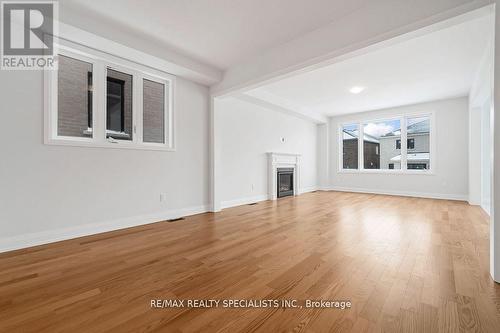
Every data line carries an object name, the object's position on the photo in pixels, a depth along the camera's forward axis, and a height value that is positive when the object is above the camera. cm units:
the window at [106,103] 295 +95
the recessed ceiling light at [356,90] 517 +179
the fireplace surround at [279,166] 613 +2
